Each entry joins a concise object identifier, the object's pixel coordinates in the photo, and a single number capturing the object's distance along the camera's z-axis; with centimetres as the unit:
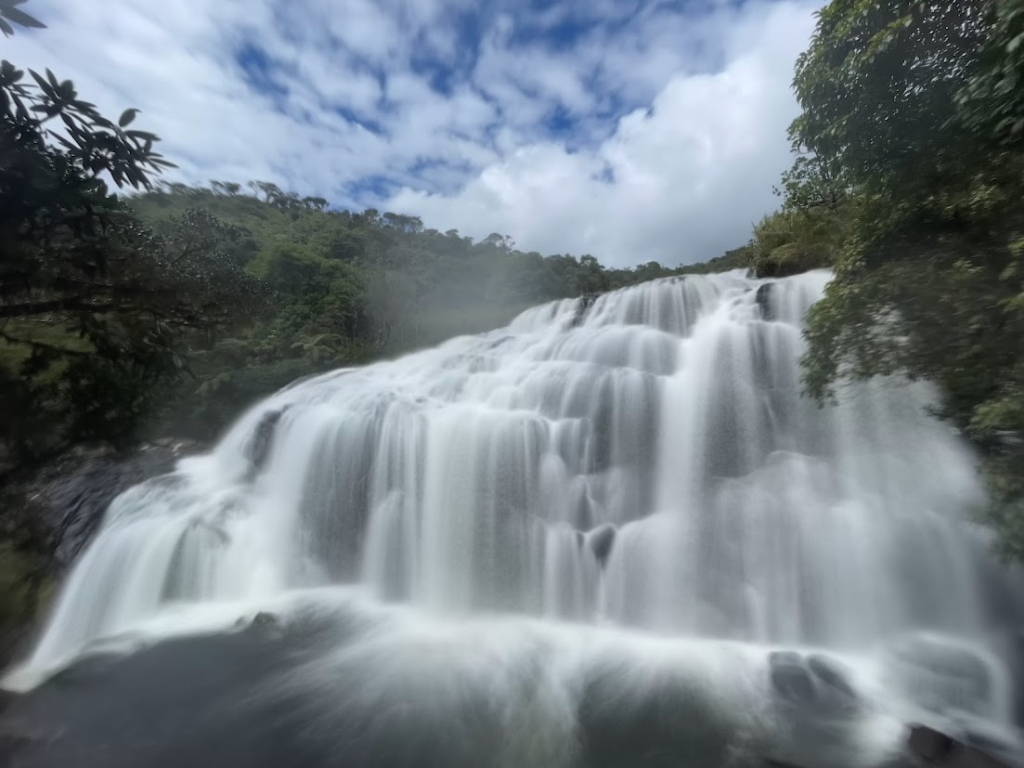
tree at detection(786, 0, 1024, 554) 373
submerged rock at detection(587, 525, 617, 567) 812
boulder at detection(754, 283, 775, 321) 1075
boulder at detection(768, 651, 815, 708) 579
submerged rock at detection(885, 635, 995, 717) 550
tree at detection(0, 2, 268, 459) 249
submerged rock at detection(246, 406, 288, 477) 1214
